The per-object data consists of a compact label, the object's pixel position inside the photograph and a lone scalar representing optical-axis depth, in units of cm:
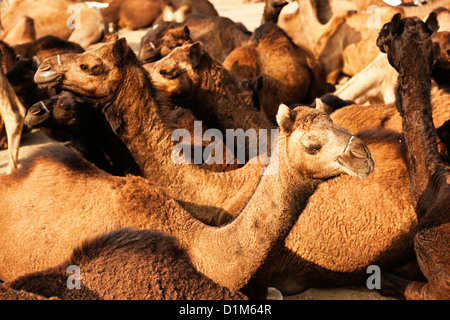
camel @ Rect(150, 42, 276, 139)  430
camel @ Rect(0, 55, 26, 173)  627
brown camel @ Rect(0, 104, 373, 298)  249
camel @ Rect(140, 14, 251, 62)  848
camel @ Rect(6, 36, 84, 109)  713
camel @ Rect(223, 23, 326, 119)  675
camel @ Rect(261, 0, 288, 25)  843
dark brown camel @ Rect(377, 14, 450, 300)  337
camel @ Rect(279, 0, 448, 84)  795
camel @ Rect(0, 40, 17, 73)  789
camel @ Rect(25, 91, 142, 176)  434
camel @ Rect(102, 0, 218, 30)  1373
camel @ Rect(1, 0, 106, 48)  1134
